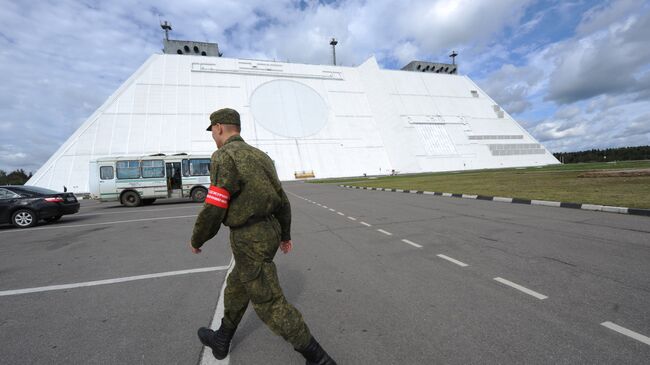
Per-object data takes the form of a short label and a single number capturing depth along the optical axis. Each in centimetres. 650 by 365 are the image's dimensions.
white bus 1595
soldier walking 202
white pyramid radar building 3350
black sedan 948
